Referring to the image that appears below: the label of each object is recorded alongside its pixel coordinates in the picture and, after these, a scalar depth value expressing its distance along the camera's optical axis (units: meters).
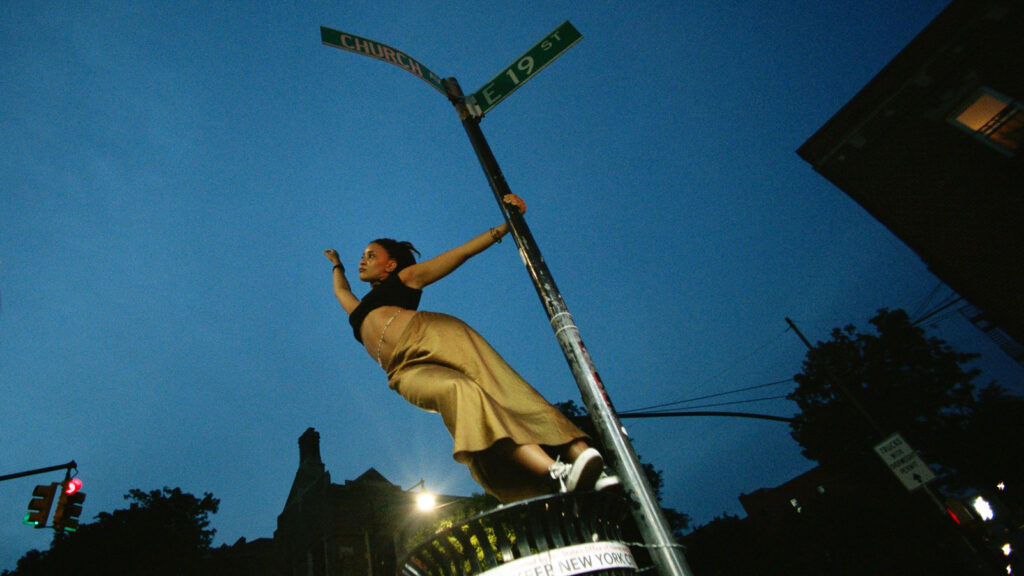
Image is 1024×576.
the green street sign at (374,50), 3.78
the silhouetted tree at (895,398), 23.23
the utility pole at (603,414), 1.57
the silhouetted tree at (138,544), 22.66
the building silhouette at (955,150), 11.02
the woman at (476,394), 1.96
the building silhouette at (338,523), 20.70
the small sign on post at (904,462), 9.81
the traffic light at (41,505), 12.85
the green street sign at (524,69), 3.56
